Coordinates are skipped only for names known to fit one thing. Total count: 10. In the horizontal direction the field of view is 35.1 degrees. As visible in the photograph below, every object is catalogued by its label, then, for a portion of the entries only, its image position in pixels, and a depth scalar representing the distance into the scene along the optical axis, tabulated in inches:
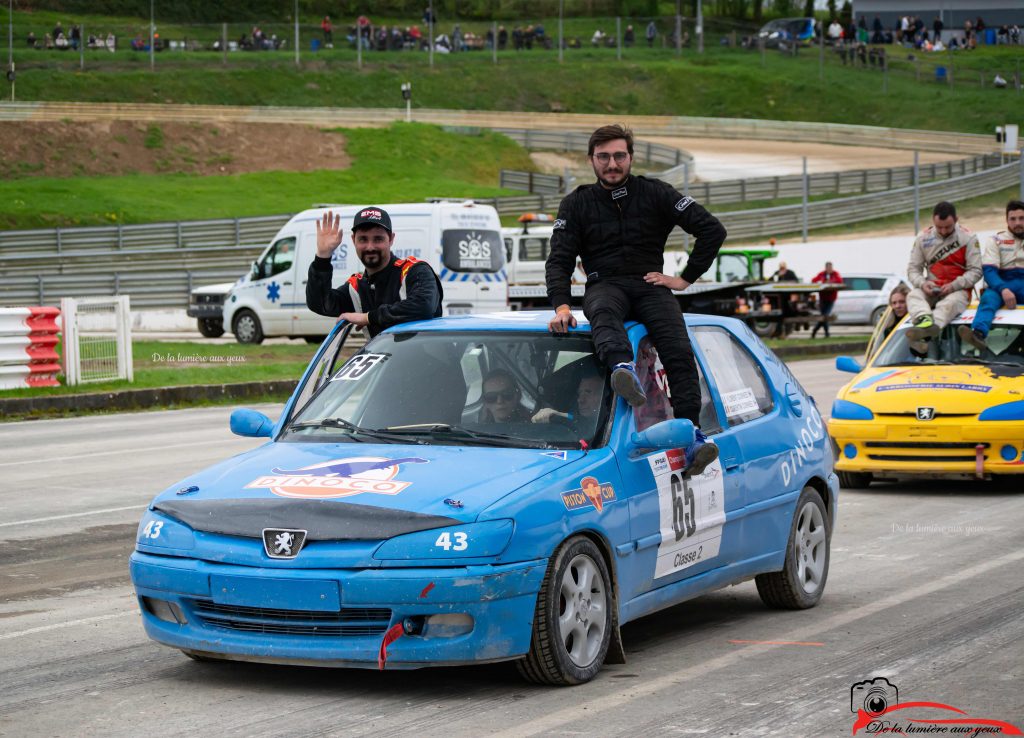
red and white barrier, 831.1
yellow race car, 485.1
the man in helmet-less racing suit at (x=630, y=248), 281.9
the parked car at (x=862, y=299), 1669.5
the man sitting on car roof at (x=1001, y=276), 510.3
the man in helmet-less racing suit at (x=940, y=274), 513.3
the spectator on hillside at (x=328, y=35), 3580.2
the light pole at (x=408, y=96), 3068.4
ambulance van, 1121.4
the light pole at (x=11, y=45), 2984.7
